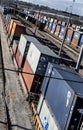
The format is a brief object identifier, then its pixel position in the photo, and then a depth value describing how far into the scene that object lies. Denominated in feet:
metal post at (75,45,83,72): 64.88
